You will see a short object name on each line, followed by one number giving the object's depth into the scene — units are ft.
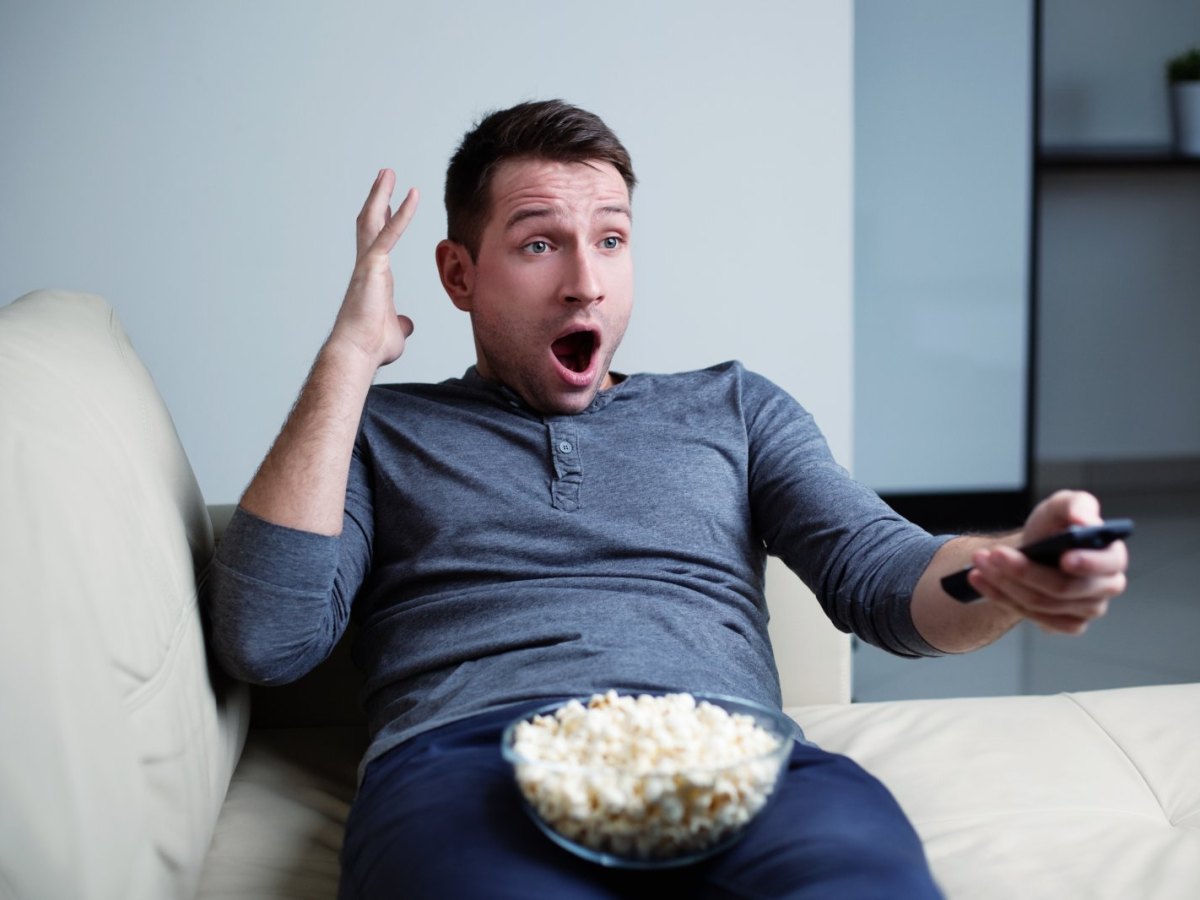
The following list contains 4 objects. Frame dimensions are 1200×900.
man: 3.34
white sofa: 3.06
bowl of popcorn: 2.89
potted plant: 13.82
